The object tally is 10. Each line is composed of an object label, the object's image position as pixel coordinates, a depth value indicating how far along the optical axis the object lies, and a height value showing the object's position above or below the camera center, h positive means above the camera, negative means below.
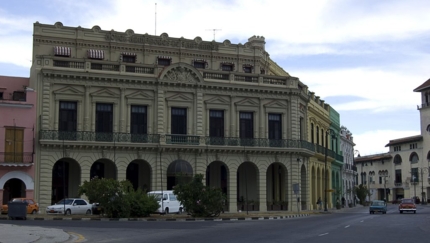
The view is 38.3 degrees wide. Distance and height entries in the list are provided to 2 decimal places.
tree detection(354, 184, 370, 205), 95.75 -0.58
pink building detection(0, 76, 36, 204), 42.25 +3.05
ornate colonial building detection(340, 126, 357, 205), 84.56 +3.46
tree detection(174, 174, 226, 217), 37.59 -0.50
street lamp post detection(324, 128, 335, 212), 58.33 +2.72
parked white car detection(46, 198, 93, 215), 39.56 -1.05
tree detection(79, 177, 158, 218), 36.38 -0.51
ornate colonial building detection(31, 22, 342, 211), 44.28 +5.56
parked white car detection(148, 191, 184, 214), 40.94 -0.87
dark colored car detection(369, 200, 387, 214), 52.84 -1.53
